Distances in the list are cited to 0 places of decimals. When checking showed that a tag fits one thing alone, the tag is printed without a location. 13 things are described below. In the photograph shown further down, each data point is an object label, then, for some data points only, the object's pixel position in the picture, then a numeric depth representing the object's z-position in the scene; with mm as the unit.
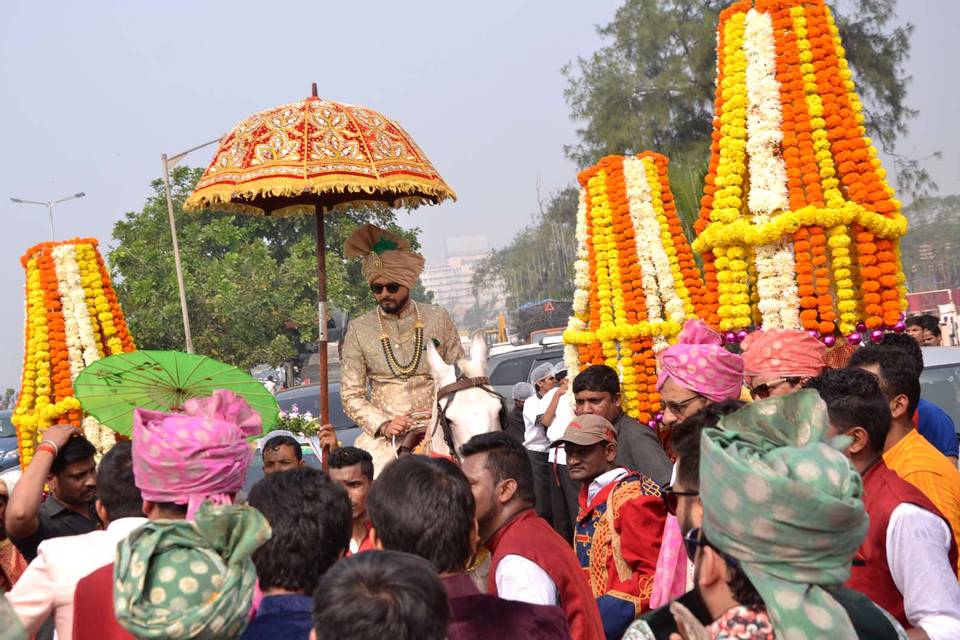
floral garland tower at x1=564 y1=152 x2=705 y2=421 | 8672
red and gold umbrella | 7090
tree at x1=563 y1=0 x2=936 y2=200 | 31172
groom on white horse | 7312
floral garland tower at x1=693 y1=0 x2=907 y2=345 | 7281
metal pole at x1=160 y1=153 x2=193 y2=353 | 27594
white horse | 5879
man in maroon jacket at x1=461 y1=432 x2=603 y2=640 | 3682
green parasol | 5852
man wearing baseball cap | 4219
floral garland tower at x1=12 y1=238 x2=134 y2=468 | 9500
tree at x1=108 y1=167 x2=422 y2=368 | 38250
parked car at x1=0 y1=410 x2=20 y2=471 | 17547
